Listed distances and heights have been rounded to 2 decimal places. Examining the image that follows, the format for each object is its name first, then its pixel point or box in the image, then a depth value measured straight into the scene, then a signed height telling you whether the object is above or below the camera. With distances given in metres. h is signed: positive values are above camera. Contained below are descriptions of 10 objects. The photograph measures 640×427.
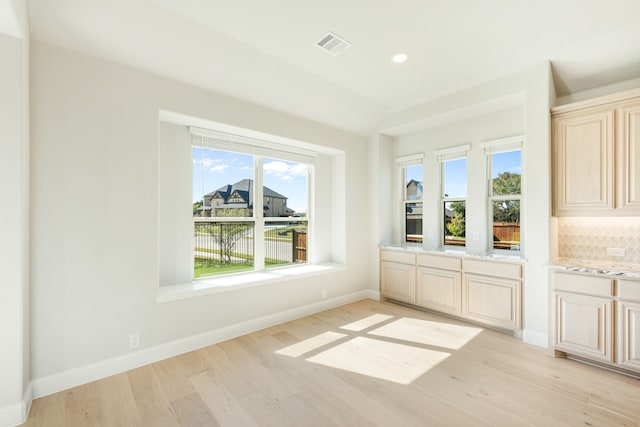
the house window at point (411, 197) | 4.71 +0.29
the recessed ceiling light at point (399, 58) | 2.96 +1.66
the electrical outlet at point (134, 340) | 2.60 -1.18
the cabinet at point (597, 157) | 2.67 +0.57
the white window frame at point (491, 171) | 3.66 +0.53
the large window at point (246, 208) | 3.52 +0.07
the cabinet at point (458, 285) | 3.31 -0.96
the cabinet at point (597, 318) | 2.43 -0.96
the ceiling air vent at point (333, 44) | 2.65 +1.65
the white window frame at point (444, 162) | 4.14 +0.78
